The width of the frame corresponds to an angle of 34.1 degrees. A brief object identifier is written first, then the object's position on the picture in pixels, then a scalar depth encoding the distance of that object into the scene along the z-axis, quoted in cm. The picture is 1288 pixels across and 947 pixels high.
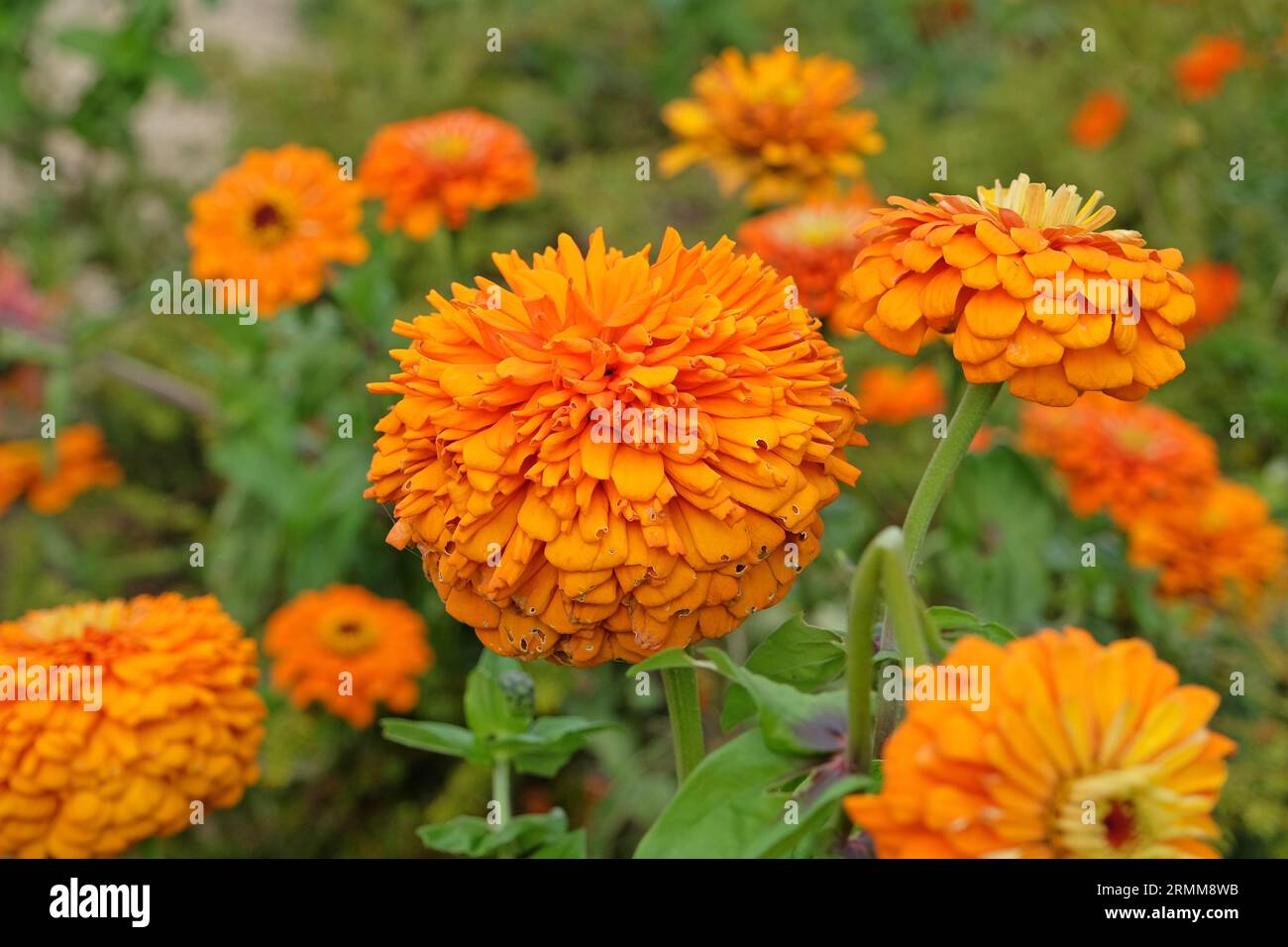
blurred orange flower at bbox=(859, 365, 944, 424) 84
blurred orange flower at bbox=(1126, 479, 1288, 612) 70
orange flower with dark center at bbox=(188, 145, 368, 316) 73
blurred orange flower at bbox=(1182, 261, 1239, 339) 88
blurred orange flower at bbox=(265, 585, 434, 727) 74
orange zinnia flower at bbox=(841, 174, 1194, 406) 43
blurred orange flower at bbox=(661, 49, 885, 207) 73
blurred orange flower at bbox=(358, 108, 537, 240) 73
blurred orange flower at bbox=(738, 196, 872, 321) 68
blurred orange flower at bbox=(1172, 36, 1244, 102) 93
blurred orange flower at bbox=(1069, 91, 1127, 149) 98
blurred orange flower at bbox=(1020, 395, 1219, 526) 70
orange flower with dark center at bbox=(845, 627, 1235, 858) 33
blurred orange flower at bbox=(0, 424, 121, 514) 89
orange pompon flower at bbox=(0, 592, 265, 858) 53
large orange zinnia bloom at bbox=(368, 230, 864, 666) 42
